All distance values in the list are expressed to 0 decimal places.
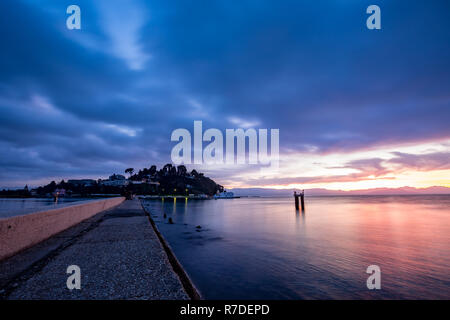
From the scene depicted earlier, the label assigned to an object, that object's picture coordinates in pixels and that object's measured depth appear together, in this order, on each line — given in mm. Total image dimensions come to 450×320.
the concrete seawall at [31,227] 7786
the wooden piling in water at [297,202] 57312
